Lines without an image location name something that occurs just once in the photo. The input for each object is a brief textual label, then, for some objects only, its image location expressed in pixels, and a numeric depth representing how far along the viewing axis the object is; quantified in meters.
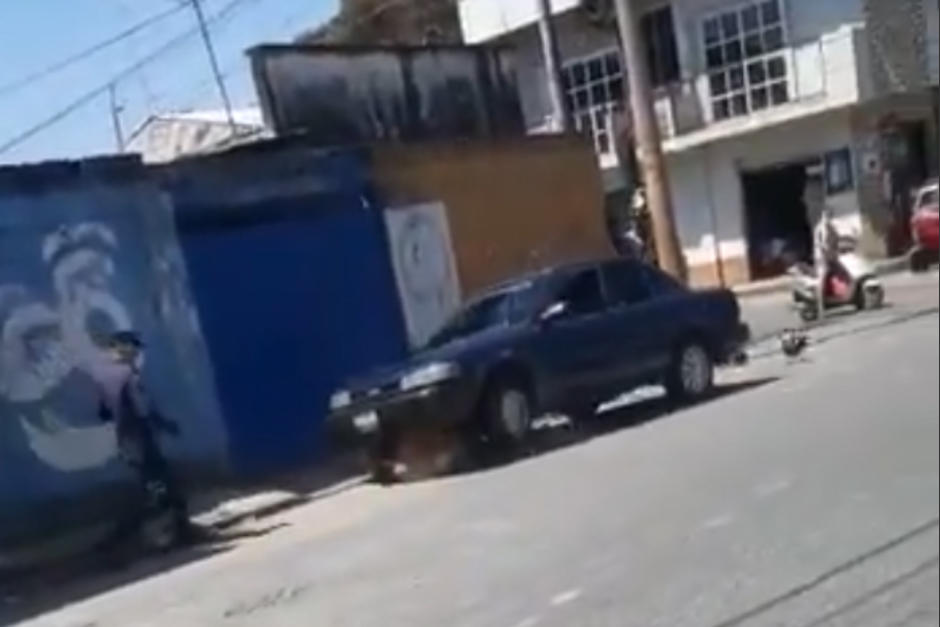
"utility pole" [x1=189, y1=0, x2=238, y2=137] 12.41
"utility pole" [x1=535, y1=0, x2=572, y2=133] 18.52
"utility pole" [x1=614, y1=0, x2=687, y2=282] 15.62
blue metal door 13.28
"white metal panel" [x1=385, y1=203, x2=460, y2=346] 14.88
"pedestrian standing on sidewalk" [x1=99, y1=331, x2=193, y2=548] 10.72
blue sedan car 11.12
